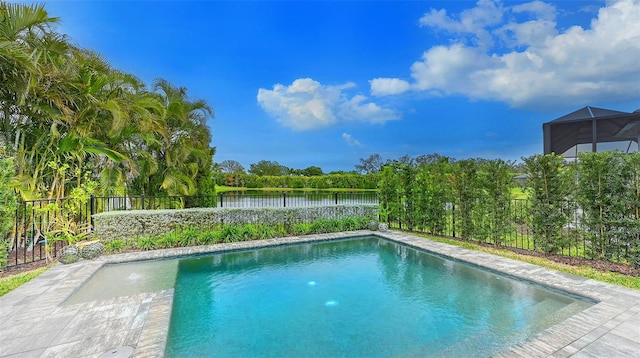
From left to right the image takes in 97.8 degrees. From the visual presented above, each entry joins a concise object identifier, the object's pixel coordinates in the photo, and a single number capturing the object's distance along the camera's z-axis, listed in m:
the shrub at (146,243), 6.43
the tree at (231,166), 43.26
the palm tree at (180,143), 9.33
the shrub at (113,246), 6.18
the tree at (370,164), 43.38
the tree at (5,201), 4.25
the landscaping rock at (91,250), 5.61
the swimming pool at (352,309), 2.83
